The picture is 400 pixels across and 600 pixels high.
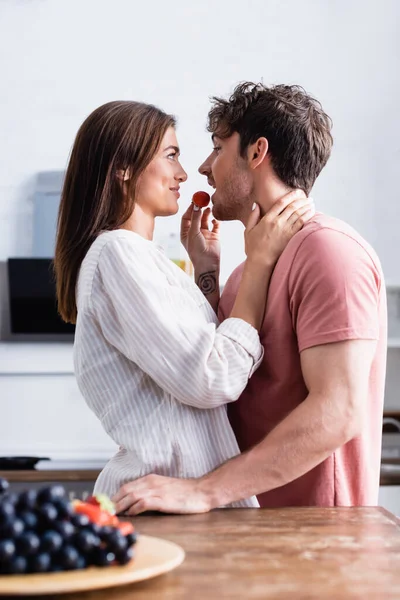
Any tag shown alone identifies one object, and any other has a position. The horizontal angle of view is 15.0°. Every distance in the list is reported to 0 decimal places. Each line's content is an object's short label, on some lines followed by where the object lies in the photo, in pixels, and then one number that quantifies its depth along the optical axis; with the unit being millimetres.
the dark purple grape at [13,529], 1878
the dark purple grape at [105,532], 1917
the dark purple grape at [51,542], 1882
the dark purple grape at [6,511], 1890
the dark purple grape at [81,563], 1901
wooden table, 1922
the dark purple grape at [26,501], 1926
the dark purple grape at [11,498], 1920
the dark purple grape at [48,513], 1902
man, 2407
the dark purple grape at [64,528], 1895
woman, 2436
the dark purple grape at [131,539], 1929
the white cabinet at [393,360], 5310
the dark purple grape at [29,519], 1898
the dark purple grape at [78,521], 1917
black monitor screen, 5078
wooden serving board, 1853
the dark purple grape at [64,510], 1916
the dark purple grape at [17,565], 1877
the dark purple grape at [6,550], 1870
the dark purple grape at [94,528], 1918
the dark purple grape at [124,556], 1914
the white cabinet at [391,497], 4694
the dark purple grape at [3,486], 1973
